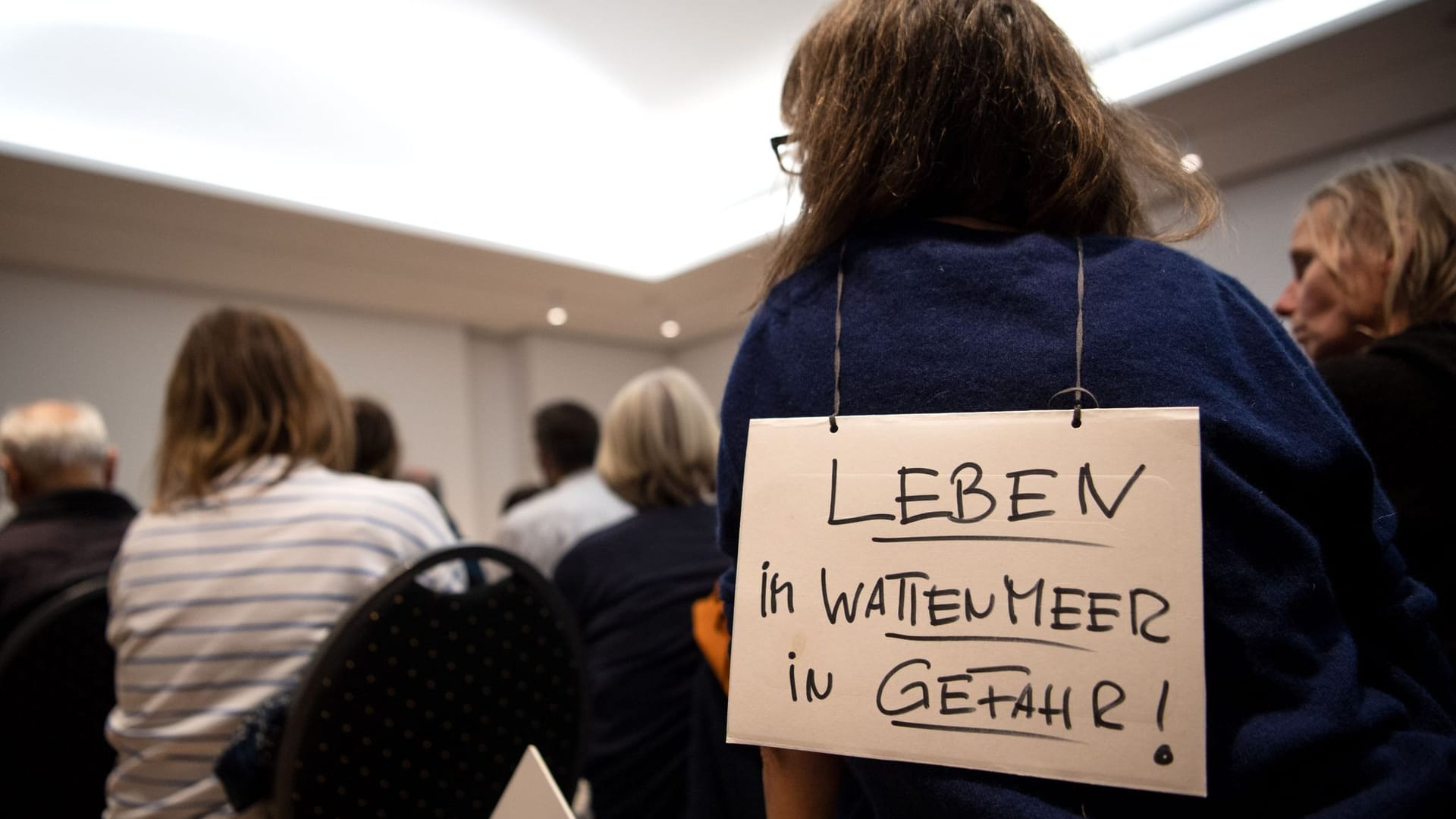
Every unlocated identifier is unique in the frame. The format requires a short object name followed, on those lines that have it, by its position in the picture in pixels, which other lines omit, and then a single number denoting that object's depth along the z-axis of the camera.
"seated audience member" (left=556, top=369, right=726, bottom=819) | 1.25
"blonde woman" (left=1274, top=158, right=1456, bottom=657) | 0.73
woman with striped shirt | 0.87
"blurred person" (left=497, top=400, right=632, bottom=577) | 2.11
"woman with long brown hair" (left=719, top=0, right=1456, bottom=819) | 0.38
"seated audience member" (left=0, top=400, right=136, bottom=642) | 1.44
